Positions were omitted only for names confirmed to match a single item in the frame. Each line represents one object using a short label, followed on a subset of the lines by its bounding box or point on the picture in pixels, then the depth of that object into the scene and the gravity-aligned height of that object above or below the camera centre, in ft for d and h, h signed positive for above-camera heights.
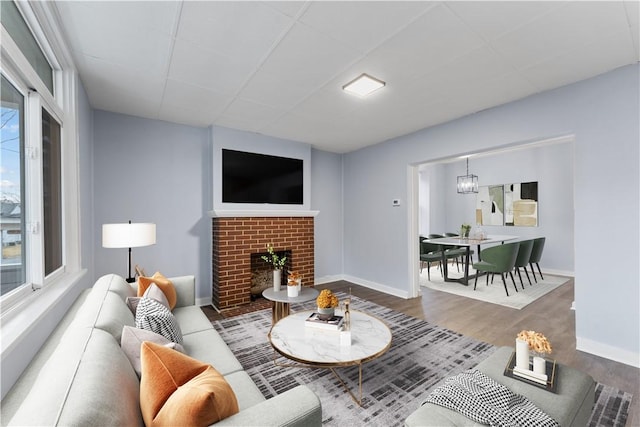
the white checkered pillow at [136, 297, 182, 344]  4.98 -1.97
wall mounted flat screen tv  12.98 +1.70
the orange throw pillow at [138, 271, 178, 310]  7.22 -1.97
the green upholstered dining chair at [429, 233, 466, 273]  18.00 -2.73
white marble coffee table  5.84 -3.07
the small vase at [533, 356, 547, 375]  4.96 -2.77
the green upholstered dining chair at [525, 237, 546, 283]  16.51 -2.38
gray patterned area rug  5.94 -4.27
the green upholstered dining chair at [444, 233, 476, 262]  21.97 -1.90
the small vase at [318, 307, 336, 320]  7.38 -2.70
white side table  9.00 -2.82
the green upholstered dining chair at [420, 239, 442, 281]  18.19 -2.73
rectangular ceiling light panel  8.27 +3.93
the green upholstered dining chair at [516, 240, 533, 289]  15.35 -2.39
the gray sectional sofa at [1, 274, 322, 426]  2.35 -1.75
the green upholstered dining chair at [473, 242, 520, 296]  14.34 -2.51
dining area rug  13.35 -4.28
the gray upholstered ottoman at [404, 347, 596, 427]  3.96 -3.04
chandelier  19.54 +1.90
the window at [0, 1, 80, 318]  4.54 +1.08
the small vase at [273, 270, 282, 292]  9.91 -2.46
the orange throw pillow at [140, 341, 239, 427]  2.94 -2.02
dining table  16.40 -1.91
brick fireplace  12.44 -1.63
